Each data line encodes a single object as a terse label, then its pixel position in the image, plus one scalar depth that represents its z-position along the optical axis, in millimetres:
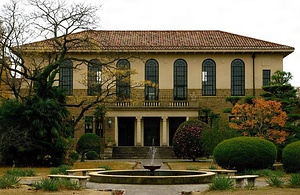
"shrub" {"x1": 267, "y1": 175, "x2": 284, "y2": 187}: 19984
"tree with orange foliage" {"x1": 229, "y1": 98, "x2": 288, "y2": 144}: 36750
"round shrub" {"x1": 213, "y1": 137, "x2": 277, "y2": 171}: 27703
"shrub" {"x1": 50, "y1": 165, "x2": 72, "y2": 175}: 26838
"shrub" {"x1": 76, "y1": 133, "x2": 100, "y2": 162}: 47906
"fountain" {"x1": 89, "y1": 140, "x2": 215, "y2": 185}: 20484
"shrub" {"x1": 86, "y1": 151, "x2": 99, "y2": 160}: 46438
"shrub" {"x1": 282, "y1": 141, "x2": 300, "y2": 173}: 28125
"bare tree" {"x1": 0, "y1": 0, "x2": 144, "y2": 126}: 34722
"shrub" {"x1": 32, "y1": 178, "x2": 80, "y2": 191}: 18297
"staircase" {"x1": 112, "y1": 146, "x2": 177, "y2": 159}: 50519
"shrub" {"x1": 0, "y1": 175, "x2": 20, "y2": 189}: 19016
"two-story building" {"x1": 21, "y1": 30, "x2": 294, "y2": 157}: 54656
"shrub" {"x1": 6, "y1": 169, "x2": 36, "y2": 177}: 26322
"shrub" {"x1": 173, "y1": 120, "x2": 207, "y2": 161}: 41812
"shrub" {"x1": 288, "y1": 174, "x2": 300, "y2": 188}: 19547
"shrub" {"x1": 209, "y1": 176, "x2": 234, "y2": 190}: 18656
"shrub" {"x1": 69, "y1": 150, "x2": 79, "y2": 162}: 36544
